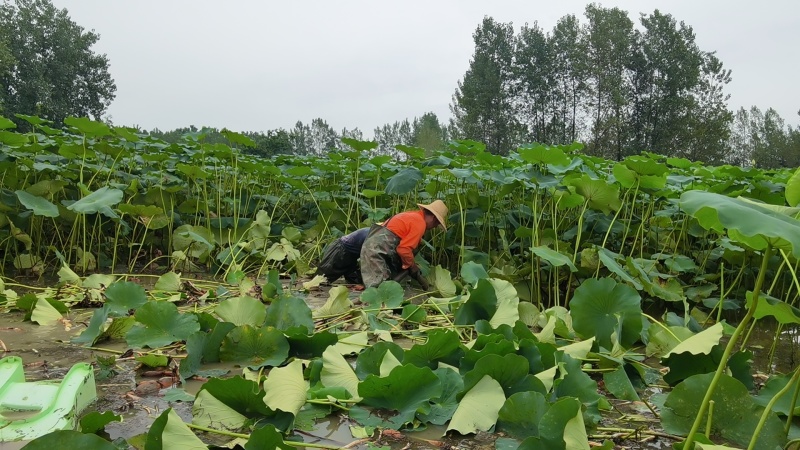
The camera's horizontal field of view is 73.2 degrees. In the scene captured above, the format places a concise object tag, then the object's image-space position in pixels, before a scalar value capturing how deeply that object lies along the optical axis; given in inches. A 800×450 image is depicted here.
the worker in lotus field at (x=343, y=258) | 191.3
